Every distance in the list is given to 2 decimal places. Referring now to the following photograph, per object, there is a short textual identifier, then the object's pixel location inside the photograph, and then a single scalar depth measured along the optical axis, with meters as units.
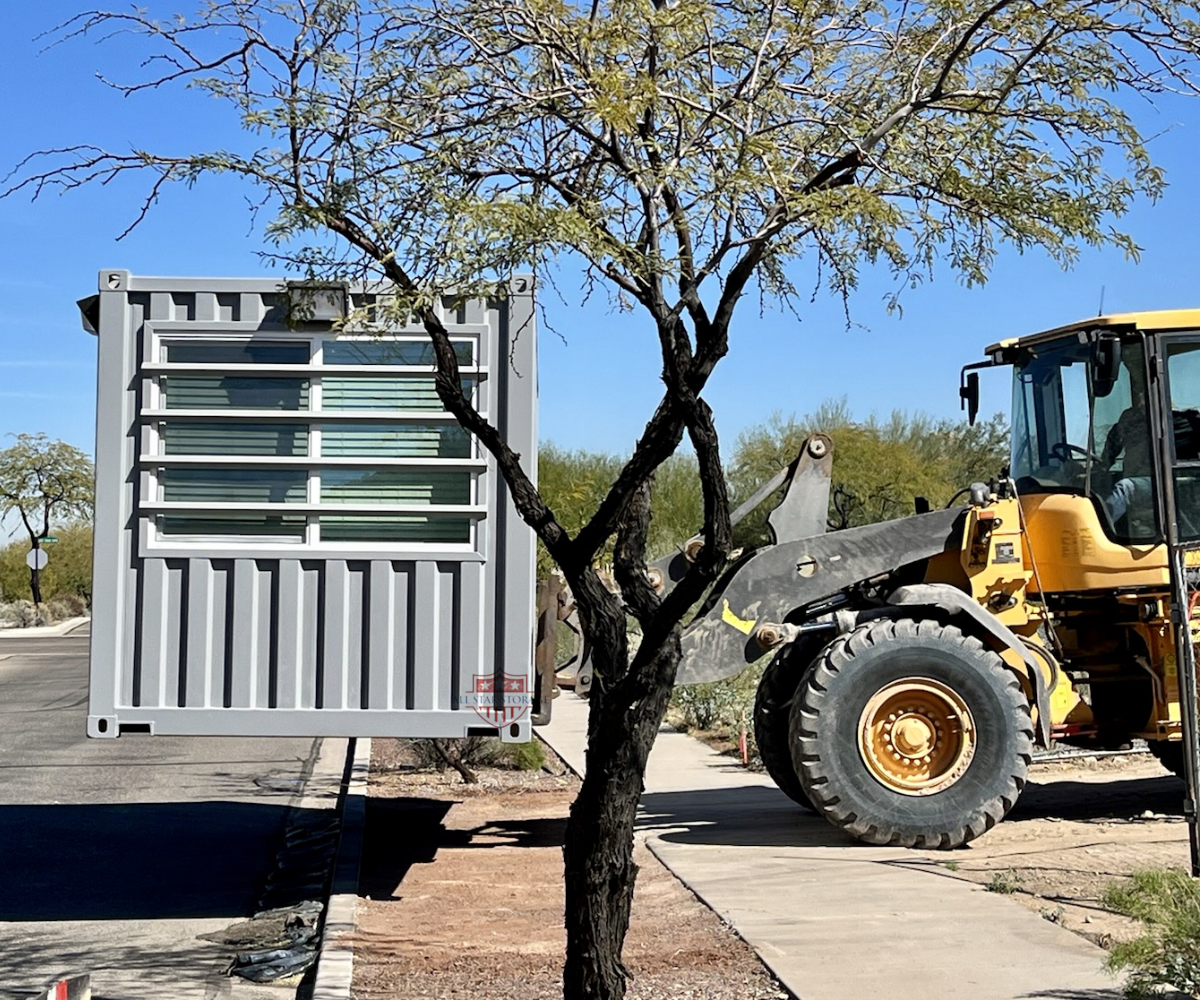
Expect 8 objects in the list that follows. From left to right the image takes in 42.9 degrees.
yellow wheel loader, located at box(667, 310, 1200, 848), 9.91
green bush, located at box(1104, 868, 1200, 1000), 5.49
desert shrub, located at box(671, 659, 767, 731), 17.69
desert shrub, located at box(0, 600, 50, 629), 53.34
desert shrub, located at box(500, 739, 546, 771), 14.40
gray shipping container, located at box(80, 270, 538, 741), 8.52
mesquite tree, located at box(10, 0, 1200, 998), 5.12
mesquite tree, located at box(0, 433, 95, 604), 60.03
